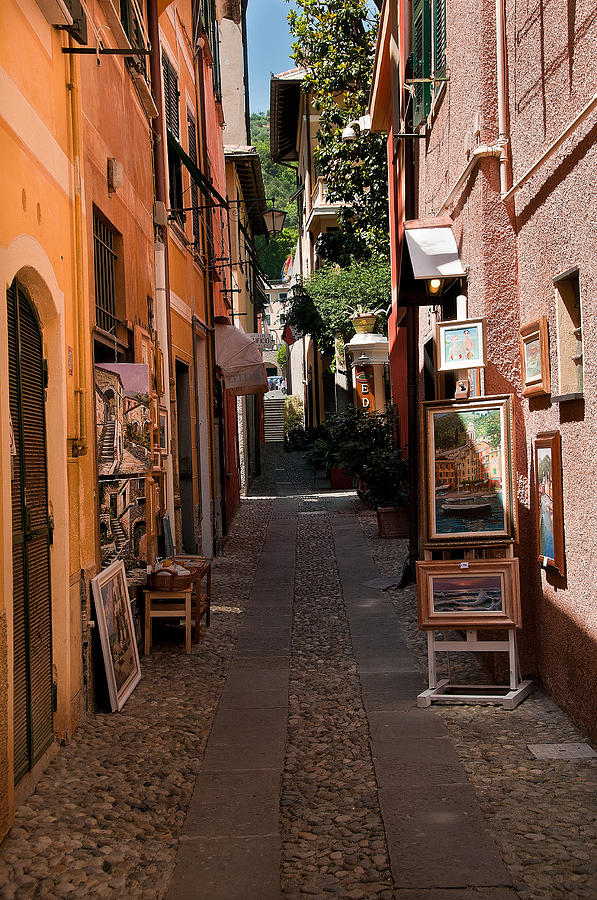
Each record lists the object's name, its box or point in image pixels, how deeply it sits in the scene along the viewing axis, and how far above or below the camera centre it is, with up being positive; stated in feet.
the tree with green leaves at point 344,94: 66.03 +24.02
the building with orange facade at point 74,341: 15.52 +2.40
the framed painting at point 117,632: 20.27 -3.99
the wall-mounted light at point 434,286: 25.95 +4.06
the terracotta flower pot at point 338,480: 80.70 -3.17
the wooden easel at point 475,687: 20.10 -5.25
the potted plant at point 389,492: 49.67 -2.65
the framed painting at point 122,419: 21.88 +0.74
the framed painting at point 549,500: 18.89 -1.31
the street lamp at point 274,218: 69.82 +16.23
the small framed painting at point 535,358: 19.42 +1.57
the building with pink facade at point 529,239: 17.06 +4.34
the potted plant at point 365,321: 72.43 +8.92
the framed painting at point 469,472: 20.48 -0.75
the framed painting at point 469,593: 20.12 -3.25
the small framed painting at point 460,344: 21.34 +2.05
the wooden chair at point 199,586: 26.78 -3.92
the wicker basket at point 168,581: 26.09 -3.56
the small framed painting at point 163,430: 30.99 +0.59
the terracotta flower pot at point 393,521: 49.65 -4.13
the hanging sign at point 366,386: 74.64 +4.23
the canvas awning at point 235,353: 50.78 +4.83
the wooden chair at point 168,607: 26.04 -4.27
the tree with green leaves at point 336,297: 74.95 +11.41
